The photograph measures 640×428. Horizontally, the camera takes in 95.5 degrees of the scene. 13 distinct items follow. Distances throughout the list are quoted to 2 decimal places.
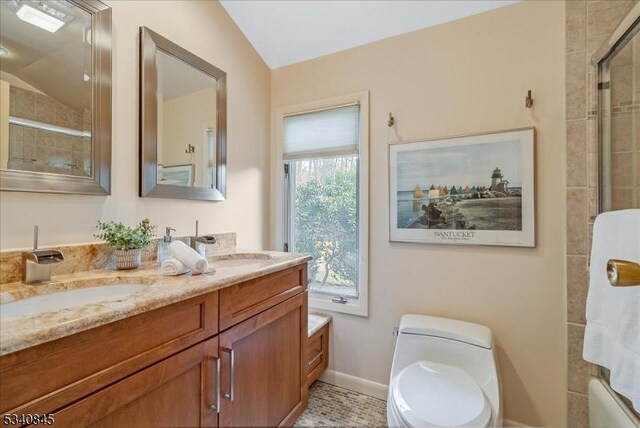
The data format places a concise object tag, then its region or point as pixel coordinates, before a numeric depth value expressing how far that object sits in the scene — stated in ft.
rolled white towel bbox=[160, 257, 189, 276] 3.53
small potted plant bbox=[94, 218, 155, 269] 3.81
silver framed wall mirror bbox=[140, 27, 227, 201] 4.51
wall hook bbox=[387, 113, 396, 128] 6.00
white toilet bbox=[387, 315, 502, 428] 3.68
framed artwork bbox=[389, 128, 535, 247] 4.98
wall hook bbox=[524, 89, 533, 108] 4.91
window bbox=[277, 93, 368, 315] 6.36
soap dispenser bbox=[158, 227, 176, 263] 4.44
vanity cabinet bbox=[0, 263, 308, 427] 2.03
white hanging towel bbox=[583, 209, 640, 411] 2.87
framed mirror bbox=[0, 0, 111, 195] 3.26
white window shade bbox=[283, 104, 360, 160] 6.44
